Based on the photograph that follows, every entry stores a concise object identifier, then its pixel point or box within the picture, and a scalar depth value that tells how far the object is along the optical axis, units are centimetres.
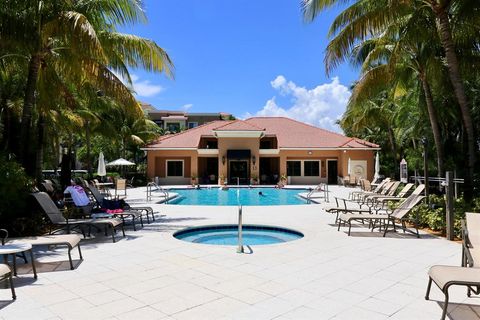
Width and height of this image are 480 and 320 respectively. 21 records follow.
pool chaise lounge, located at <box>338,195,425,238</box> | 959
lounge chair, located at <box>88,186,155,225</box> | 1178
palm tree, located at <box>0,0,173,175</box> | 974
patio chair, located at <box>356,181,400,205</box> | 1608
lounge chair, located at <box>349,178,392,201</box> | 1734
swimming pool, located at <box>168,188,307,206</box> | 2116
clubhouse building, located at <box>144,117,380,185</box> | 3325
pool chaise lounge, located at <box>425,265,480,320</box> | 401
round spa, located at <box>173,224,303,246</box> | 1022
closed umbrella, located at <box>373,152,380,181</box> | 2488
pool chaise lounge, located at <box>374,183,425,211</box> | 1433
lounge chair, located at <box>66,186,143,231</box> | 1044
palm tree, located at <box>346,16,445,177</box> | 1213
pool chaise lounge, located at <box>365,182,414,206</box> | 1488
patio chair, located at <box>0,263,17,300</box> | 462
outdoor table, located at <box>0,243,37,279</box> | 551
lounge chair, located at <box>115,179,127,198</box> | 2175
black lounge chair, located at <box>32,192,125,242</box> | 876
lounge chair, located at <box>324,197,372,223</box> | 1135
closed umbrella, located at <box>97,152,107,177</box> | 2264
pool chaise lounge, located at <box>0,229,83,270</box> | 636
